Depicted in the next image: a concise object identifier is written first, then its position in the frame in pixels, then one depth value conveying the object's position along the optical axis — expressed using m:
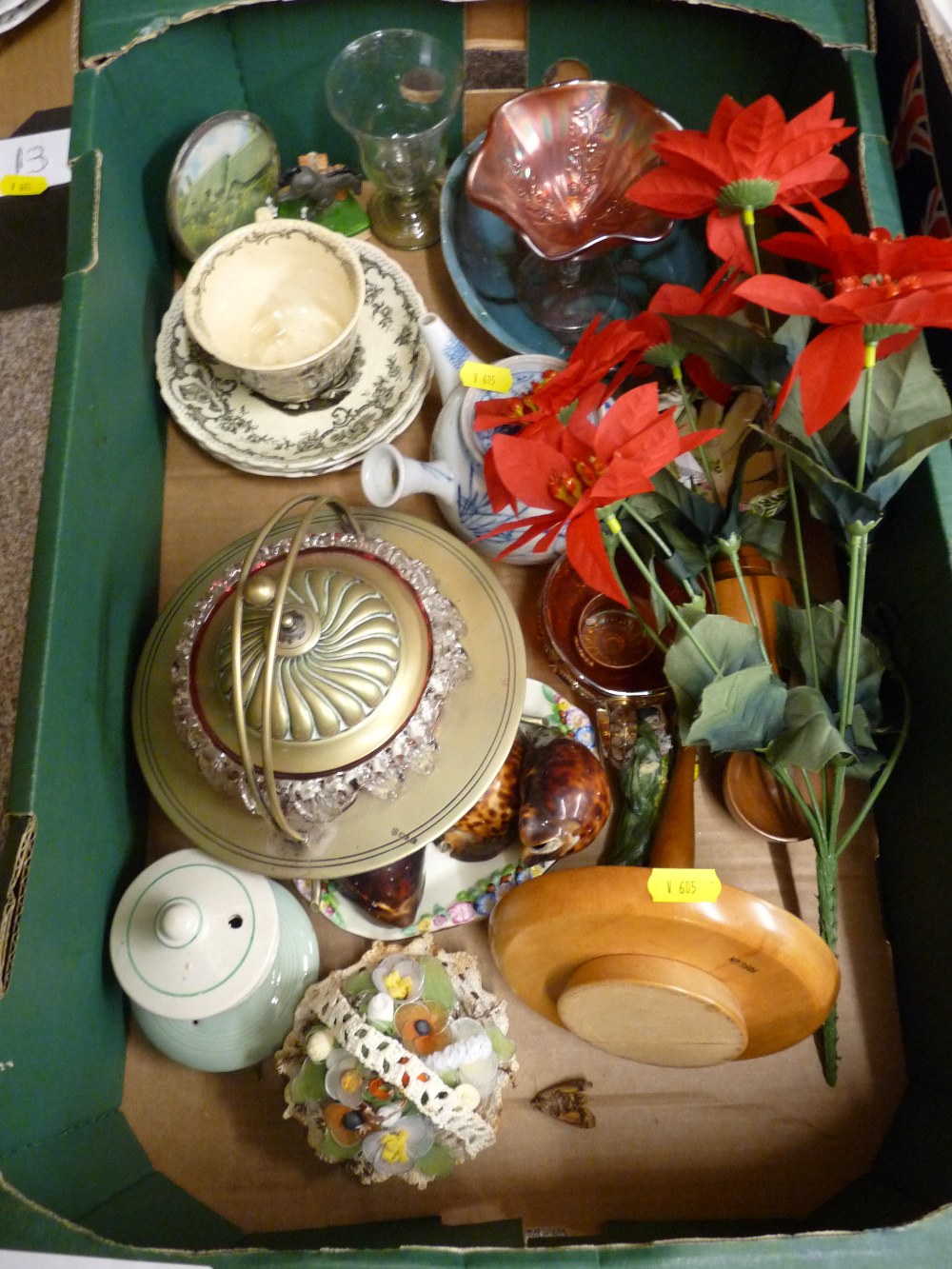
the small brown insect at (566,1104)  0.62
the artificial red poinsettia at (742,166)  0.48
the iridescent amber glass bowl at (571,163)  0.75
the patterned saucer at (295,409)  0.77
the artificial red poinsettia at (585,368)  0.45
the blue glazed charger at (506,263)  0.79
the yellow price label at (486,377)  0.64
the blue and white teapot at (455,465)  0.63
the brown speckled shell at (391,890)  0.61
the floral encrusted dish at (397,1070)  0.54
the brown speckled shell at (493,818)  0.63
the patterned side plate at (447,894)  0.65
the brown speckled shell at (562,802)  0.59
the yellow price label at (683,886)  0.46
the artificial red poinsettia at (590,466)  0.41
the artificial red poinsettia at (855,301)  0.40
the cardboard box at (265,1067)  0.53
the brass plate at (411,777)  0.56
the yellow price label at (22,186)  0.96
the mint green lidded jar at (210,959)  0.55
